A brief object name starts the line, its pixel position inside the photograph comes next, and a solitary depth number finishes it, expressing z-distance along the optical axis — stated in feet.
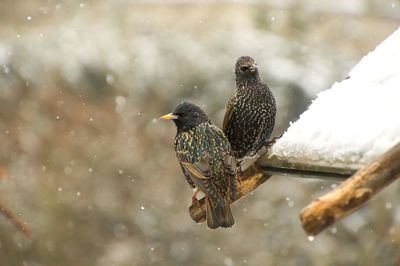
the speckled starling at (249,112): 31.24
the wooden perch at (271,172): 23.30
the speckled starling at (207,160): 28.22
